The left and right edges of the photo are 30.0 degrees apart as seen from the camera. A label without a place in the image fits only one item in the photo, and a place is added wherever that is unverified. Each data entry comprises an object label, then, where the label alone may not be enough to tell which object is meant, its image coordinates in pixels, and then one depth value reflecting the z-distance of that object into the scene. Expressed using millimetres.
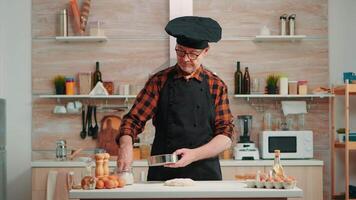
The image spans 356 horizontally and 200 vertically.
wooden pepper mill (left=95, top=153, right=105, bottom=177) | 2968
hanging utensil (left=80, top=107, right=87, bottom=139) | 6578
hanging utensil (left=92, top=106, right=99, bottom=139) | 6566
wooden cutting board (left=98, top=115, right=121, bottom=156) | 6512
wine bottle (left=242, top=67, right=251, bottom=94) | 6504
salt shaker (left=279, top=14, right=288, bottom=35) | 6504
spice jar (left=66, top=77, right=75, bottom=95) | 6473
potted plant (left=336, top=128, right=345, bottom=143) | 6301
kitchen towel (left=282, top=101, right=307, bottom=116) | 6535
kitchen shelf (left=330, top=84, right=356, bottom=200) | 6062
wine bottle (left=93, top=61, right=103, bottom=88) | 6523
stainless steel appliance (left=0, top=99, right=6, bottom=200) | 5974
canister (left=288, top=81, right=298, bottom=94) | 6480
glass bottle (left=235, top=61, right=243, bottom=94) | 6508
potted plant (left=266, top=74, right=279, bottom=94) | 6465
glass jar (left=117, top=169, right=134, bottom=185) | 3023
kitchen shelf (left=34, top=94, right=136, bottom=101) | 6379
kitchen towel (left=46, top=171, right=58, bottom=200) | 6000
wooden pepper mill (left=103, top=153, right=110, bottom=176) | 3000
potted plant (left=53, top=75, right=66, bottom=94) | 6477
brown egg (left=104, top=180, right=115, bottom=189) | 2840
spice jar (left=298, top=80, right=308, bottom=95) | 6457
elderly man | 3373
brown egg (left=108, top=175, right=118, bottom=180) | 2888
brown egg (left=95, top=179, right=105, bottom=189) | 2840
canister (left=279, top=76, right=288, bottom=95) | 6426
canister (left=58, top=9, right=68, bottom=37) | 6461
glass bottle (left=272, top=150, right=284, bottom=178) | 2910
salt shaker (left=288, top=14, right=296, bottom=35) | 6492
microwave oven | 6297
